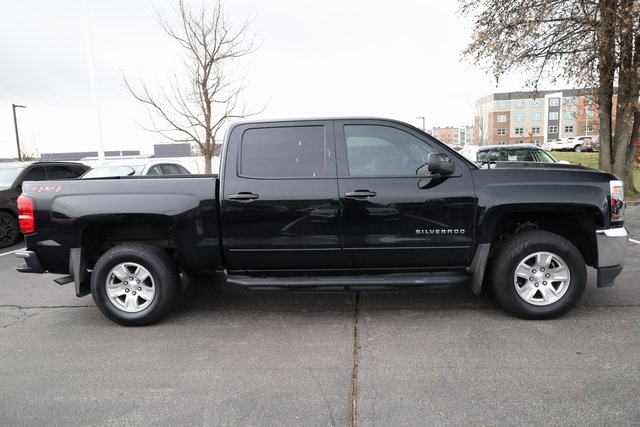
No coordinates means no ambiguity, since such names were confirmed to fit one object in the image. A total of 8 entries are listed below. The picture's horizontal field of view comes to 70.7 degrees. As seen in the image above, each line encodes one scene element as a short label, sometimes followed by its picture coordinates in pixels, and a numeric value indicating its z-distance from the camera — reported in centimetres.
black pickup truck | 408
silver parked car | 1059
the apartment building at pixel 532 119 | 8725
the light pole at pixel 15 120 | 2803
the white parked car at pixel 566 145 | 4770
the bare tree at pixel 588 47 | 1041
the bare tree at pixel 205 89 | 1424
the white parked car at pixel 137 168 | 957
